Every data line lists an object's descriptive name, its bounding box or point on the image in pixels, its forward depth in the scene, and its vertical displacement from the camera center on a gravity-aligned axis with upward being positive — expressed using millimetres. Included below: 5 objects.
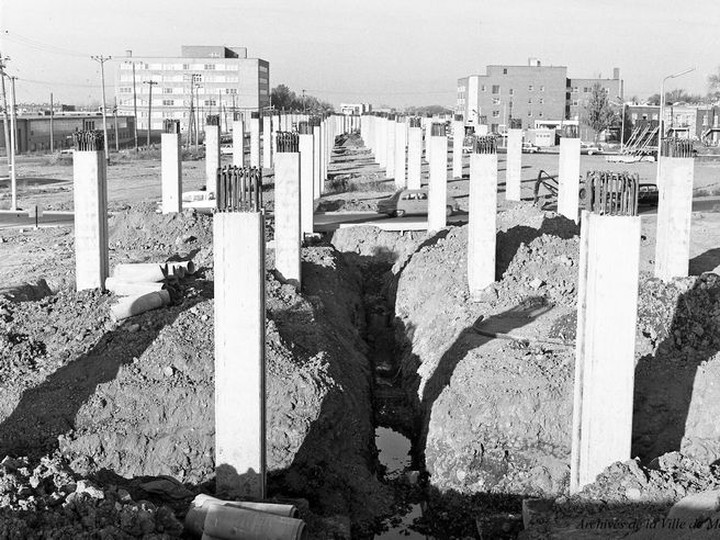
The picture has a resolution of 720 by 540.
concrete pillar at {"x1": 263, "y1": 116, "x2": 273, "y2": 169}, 50562 -5
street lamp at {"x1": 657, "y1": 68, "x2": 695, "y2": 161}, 38719 +1594
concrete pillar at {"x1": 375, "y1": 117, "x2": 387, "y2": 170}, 53031 +256
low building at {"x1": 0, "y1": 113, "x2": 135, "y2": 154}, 70938 +1070
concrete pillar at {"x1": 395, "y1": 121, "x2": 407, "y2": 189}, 41312 -316
